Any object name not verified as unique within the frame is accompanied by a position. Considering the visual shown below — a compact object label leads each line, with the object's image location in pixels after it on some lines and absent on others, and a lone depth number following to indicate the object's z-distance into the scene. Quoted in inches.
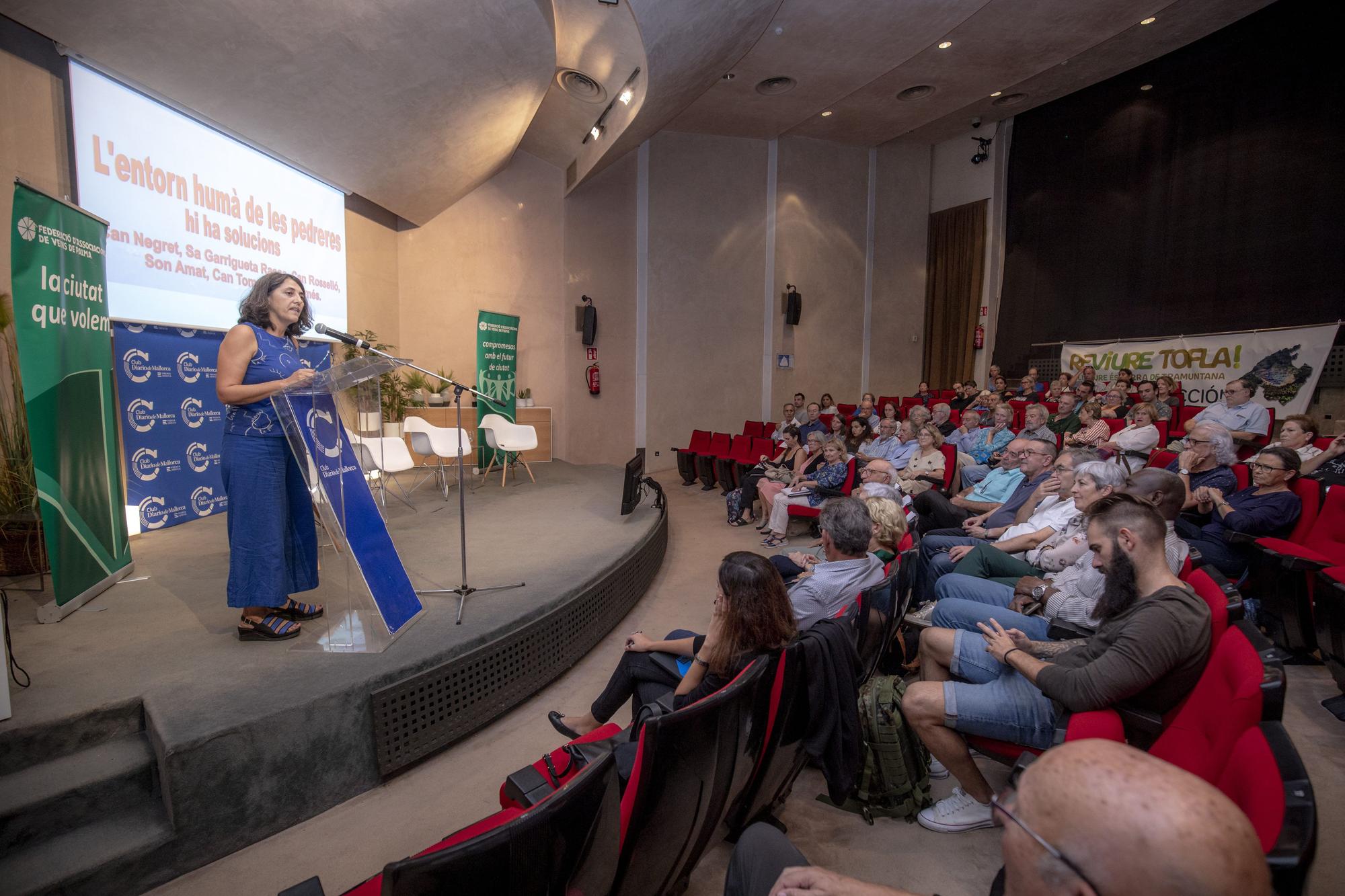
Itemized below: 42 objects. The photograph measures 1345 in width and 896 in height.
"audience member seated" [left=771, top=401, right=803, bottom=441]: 304.3
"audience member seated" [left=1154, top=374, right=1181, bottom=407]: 249.4
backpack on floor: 76.9
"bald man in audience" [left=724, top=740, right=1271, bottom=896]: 23.5
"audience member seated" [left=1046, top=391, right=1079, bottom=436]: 250.8
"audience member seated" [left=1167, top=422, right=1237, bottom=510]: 130.6
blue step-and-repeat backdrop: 165.5
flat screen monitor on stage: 193.5
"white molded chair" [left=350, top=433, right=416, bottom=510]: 182.4
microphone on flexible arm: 88.8
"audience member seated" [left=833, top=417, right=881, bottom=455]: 259.0
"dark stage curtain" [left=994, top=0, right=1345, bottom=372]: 283.4
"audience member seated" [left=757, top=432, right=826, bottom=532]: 227.4
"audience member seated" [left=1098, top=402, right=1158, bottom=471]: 177.8
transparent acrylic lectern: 90.1
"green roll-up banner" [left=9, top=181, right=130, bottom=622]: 99.9
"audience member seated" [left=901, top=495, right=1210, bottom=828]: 59.9
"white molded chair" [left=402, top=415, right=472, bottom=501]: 243.3
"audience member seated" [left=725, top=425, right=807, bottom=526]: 241.8
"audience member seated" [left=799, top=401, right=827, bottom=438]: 266.2
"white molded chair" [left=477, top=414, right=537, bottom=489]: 265.9
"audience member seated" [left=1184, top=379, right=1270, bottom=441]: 199.3
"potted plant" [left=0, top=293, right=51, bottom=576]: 124.3
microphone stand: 108.1
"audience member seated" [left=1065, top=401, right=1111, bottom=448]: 189.8
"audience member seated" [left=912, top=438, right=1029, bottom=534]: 158.7
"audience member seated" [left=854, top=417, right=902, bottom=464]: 224.4
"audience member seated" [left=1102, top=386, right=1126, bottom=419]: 243.3
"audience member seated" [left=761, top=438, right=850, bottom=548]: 205.0
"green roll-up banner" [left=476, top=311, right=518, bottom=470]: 301.1
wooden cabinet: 317.1
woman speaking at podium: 90.4
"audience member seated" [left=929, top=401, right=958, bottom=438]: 270.8
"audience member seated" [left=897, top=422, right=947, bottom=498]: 188.2
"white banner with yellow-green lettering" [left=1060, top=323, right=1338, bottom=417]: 275.4
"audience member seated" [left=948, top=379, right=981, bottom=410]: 357.1
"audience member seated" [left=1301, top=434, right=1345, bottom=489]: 147.9
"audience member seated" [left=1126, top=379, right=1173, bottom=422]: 235.0
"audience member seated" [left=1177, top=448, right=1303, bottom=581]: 117.1
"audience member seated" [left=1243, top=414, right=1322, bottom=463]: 154.1
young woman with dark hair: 68.1
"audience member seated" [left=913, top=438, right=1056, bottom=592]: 133.8
